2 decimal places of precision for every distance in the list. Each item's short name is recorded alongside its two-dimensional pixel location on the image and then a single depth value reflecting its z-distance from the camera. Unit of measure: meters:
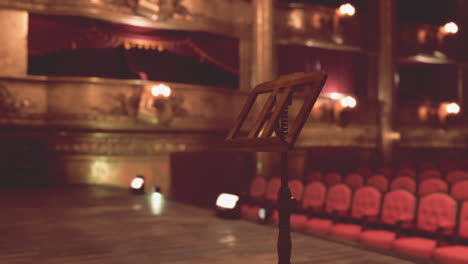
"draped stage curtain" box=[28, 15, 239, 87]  9.08
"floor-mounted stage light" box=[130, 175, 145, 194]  7.10
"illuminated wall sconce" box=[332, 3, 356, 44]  11.76
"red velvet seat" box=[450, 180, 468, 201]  5.57
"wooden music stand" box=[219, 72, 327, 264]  2.19
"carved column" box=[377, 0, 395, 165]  12.01
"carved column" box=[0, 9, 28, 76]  8.53
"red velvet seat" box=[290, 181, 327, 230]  5.64
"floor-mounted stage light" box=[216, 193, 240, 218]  4.89
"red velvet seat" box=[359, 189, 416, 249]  4.48
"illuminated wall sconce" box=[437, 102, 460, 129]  12.93
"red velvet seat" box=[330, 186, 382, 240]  4.88
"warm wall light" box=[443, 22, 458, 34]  12.75
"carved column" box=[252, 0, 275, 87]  10.02
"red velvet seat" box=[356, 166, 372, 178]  7.86
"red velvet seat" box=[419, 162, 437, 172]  8.89
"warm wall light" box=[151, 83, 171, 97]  8.92
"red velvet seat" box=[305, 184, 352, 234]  5.30
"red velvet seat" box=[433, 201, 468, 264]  3.74
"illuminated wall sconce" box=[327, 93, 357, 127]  11.23
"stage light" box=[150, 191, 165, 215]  5.51
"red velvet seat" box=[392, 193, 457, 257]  4.10
